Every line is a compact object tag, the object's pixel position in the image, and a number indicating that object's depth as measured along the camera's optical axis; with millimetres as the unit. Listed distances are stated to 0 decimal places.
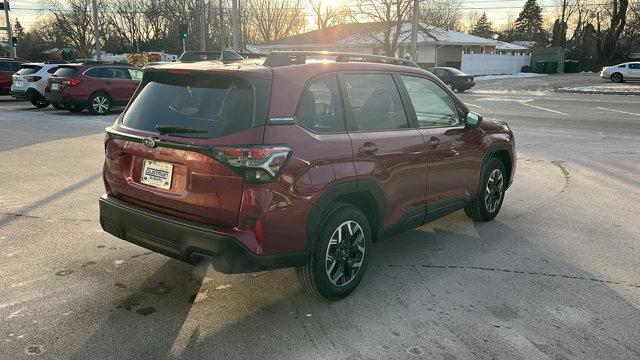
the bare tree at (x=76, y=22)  79625
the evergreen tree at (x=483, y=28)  104656
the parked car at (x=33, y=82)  17031
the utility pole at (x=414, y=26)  24683
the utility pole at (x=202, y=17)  28742
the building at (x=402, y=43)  43469
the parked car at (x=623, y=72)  36375
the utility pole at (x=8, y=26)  32469
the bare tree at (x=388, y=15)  35375
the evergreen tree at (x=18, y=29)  93756
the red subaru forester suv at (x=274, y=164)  3072
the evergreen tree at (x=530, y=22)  95375
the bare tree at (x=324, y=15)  64750
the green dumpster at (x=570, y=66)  53375
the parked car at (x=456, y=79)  28312
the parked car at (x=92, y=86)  15352
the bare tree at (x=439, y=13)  43812
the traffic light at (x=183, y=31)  28622
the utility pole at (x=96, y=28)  29578
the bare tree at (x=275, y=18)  70375
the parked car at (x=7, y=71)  20875
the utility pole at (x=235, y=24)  21750
